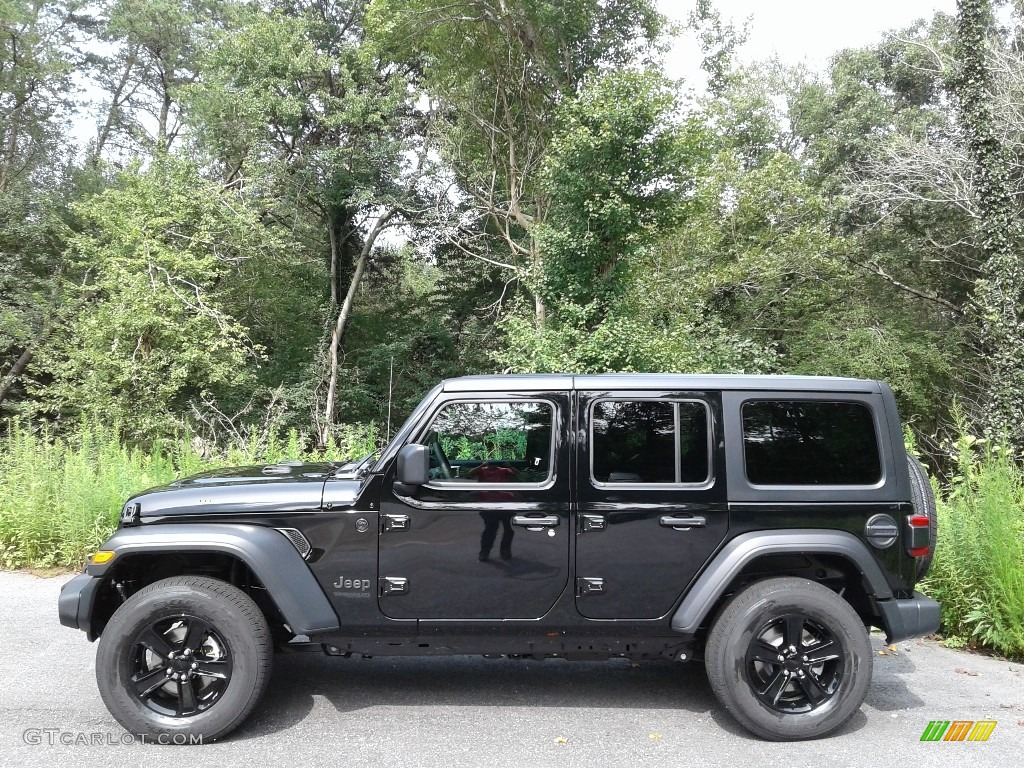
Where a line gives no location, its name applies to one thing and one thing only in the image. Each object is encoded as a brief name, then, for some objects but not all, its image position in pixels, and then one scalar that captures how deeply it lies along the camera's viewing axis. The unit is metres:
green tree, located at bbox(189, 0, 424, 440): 18.14
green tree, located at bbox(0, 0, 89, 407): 17.52
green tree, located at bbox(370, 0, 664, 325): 17.36
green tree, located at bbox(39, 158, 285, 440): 15.12
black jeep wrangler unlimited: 3.59
